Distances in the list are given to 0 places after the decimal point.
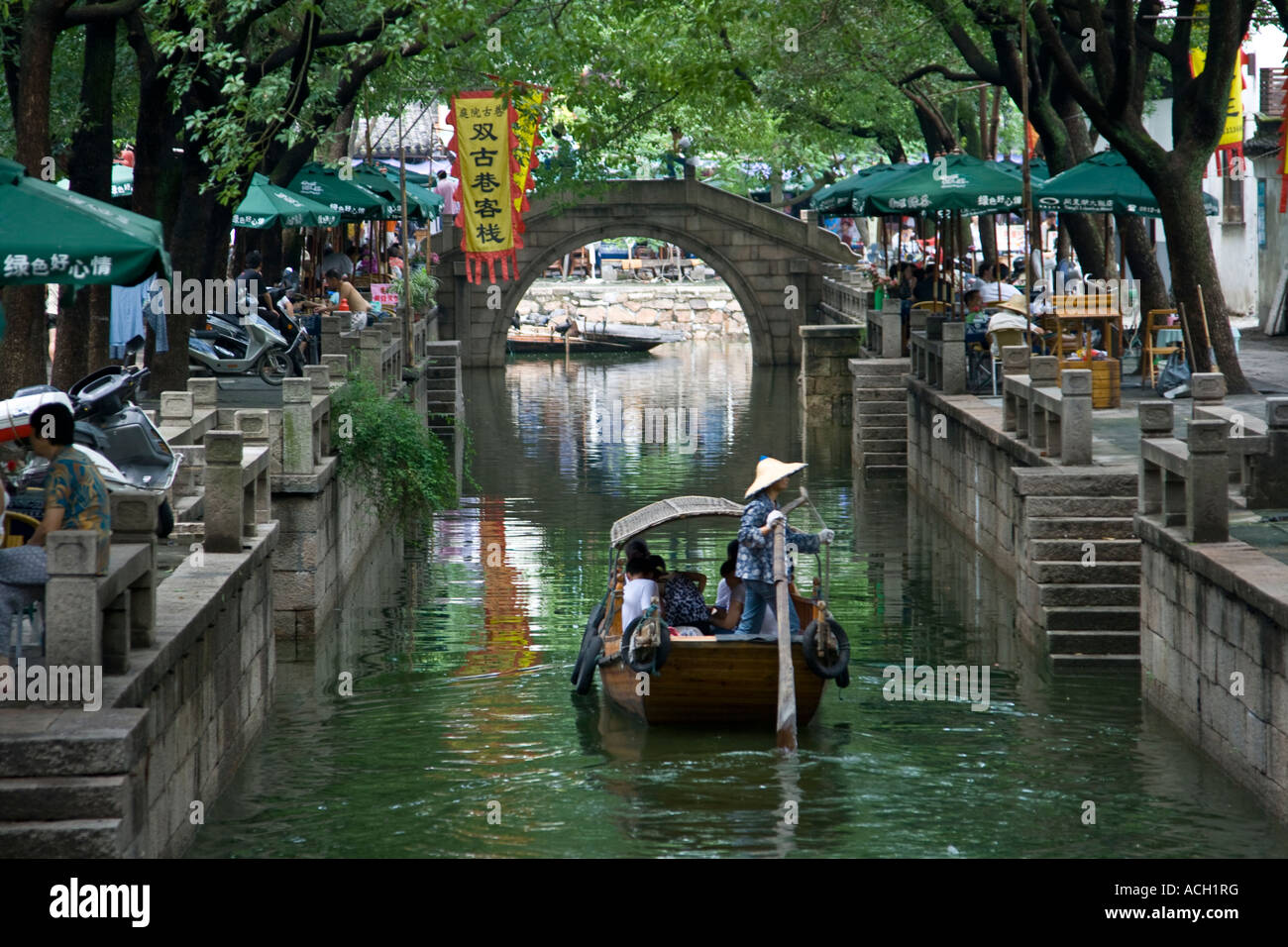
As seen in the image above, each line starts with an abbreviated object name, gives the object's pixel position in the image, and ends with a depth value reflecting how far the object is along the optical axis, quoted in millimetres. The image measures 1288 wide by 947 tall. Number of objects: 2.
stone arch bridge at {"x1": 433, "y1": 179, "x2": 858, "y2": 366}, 41031
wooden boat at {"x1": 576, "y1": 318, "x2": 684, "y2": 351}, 48469
